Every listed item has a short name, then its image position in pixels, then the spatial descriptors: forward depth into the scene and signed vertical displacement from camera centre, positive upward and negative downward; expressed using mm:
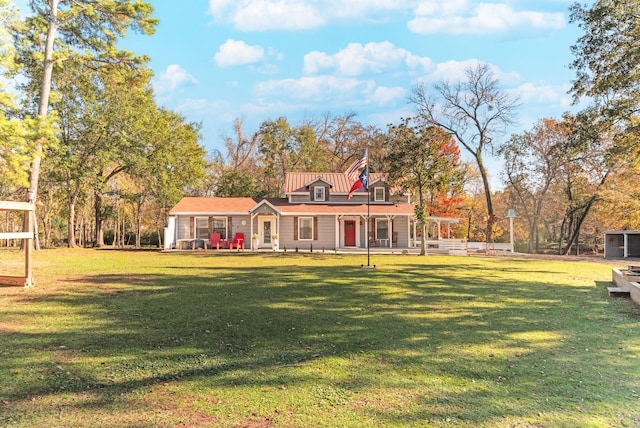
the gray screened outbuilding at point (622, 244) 24969 -1288
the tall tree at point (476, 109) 33562 +9743
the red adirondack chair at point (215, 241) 28172 -1001
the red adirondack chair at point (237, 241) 27833 -1023
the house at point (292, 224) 28359 +166
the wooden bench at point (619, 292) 9385 -1594
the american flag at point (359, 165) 15430 +2402
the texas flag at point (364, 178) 15206 +1844
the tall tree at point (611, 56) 12875 +5743
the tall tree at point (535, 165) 33219 +5044
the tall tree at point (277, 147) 39478 +7875
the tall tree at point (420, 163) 23531 +3743
